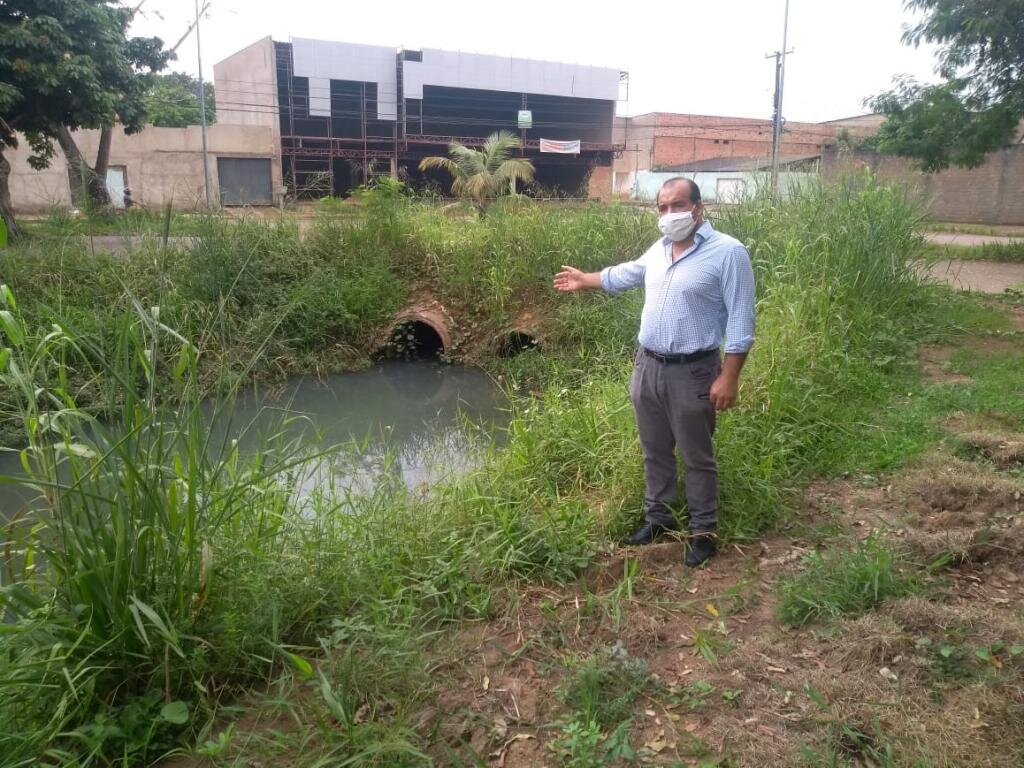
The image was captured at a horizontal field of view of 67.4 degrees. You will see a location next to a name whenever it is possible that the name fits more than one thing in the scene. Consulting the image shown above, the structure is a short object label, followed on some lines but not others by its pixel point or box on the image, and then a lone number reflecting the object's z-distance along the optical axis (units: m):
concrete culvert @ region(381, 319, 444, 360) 9.91
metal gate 23.52
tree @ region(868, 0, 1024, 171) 10.13
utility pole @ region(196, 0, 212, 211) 14.39
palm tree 13.28
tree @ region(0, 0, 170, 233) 10.25
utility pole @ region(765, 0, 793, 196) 16.38
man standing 3.08
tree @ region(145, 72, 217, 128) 23.23
